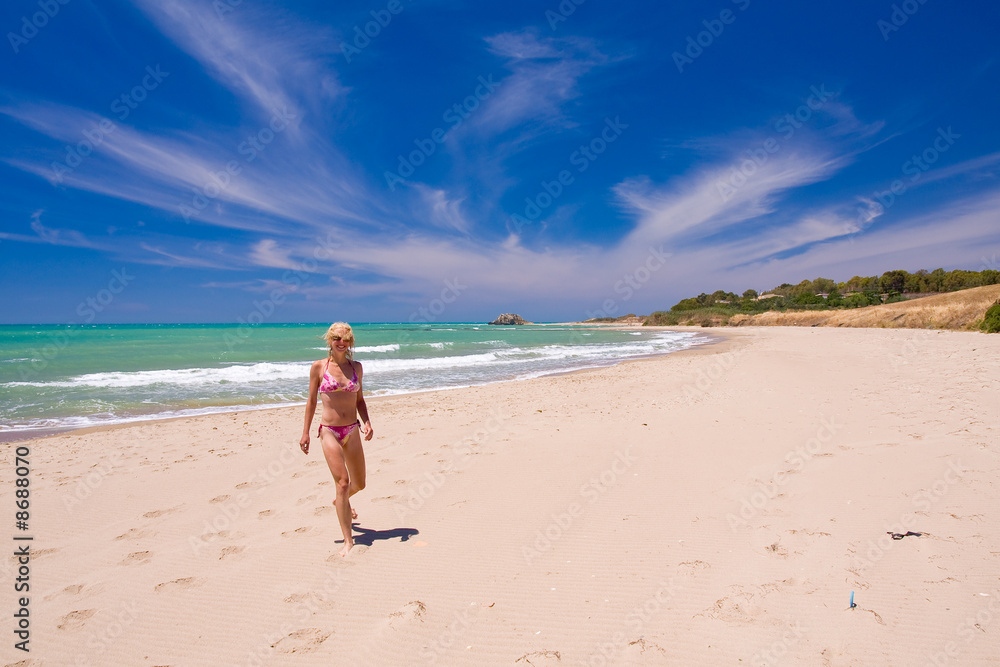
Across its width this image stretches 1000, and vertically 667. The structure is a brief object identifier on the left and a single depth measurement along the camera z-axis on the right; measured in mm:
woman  3770
